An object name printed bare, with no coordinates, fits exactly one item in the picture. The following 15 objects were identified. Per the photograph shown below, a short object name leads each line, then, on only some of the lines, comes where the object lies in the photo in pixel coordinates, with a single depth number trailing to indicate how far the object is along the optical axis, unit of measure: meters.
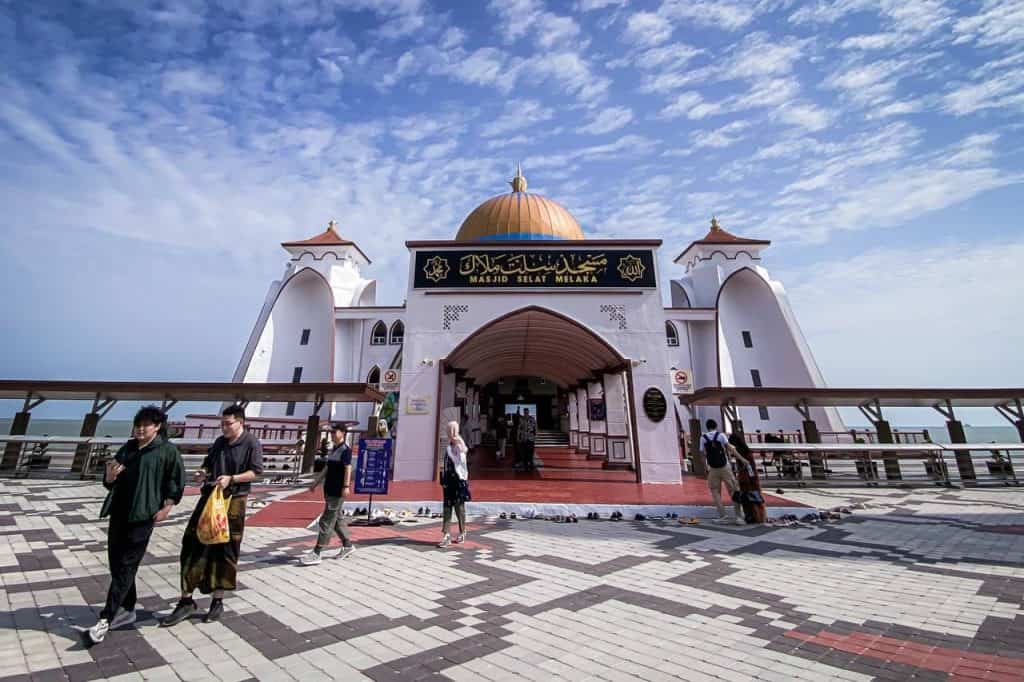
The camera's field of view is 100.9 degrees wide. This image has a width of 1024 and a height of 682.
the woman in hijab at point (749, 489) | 7.26
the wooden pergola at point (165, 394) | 12.32
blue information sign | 6.93
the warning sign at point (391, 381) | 11.90
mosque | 11.93
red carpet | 7.48
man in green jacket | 3.04
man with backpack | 7.14
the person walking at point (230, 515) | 3.30
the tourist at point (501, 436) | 17.36
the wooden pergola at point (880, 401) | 12.75
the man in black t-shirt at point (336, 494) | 4.90
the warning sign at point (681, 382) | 13.09
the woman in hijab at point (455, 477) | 5.69
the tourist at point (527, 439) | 13.22
